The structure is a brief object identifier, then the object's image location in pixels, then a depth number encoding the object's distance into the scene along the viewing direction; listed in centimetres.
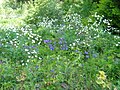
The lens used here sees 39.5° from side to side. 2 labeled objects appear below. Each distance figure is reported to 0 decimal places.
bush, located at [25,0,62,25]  438
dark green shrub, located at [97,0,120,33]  340
